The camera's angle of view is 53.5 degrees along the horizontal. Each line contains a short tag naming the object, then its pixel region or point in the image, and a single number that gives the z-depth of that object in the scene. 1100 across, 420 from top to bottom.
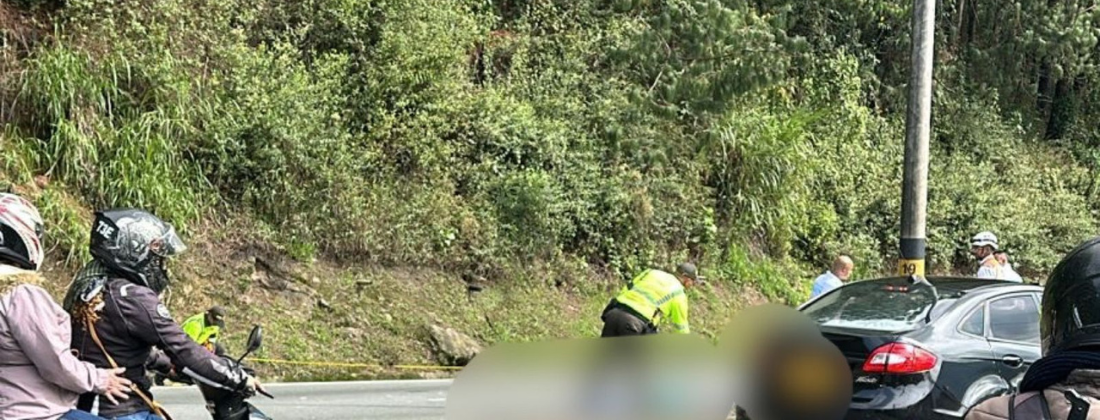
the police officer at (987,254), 11.84
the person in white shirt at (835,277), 11.38
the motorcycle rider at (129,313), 4.31
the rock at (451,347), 13.70
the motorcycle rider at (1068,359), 2.19
